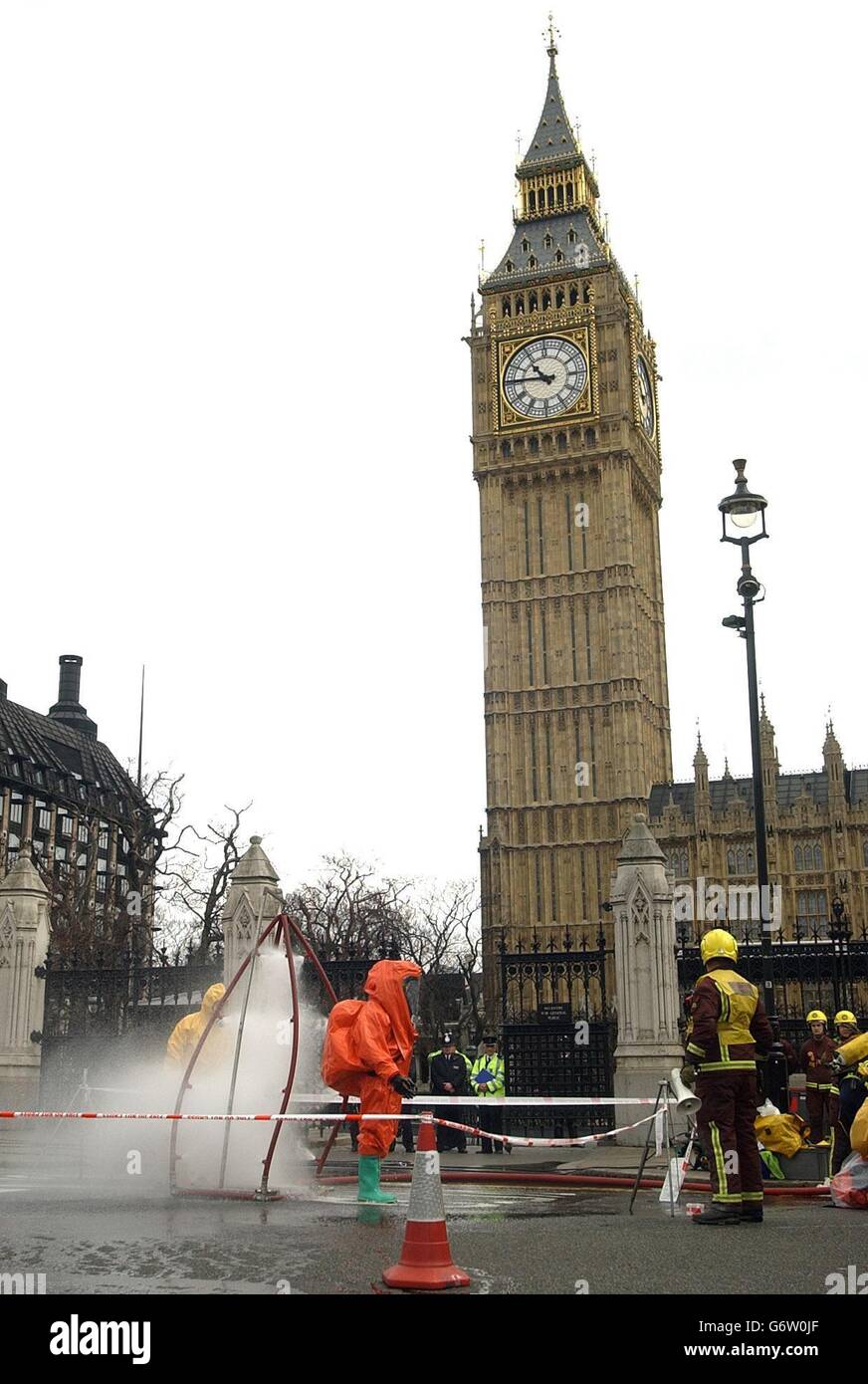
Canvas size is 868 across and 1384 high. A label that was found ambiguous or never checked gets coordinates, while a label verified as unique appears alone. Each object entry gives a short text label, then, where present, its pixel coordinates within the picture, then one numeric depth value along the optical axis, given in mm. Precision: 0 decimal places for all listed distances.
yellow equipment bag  11125
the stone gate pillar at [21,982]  19500
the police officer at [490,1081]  17188
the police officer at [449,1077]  16750
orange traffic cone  5879
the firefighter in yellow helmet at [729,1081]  8297
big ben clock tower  71500
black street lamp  14273
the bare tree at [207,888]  29734
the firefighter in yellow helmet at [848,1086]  10047
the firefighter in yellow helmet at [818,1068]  13203
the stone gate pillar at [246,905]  17828
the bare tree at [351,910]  42319
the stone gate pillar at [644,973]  16422
